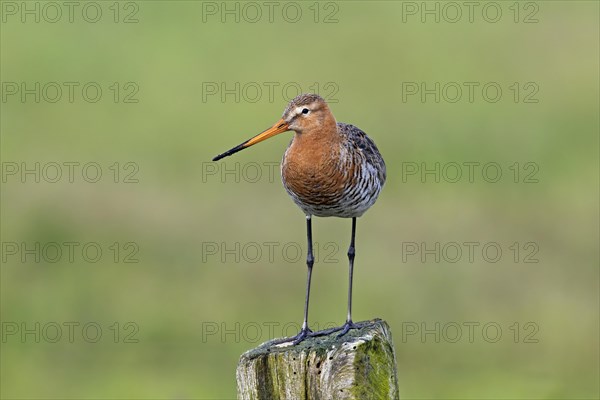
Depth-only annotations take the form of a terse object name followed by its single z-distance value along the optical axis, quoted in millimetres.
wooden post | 11437
